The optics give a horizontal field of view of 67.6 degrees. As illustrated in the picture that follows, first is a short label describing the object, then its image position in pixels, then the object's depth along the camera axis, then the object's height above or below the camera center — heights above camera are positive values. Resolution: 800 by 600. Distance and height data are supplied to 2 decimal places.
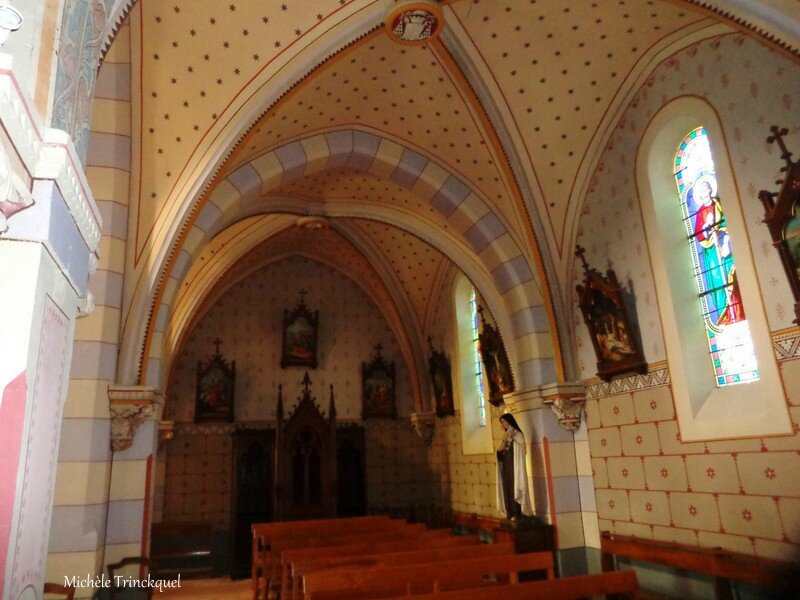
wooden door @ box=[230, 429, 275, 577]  11.80 +0.09
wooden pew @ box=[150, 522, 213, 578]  10.96 -1.12
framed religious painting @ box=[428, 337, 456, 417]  12.27 +1.81
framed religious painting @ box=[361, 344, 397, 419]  13.59 +1.92
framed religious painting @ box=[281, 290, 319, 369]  13.40 +3.10
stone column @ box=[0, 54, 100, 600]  2.21 +0.73
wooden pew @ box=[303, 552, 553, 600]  4.51 -0.77
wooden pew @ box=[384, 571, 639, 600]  4.06 -0.84
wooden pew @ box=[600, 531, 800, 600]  4.89 -0.91
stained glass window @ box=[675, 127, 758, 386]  6.04 +2.00
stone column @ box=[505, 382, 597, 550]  7.91 +0.03
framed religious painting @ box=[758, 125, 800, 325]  4.99 +1.91
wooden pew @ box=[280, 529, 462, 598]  5.96 -0.71
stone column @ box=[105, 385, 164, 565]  6.42 +0.13
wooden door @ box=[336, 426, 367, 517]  12.86 +0.12
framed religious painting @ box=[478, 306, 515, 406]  9.59 +1.70
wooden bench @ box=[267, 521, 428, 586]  6.98 -0.71
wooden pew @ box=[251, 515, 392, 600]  8.27 -0.66
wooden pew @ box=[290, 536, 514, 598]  5.42 -0.73
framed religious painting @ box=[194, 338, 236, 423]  12.55 +1.94
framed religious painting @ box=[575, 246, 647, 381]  7.12 +1.65
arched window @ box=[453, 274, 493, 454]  11.62 +1.98
